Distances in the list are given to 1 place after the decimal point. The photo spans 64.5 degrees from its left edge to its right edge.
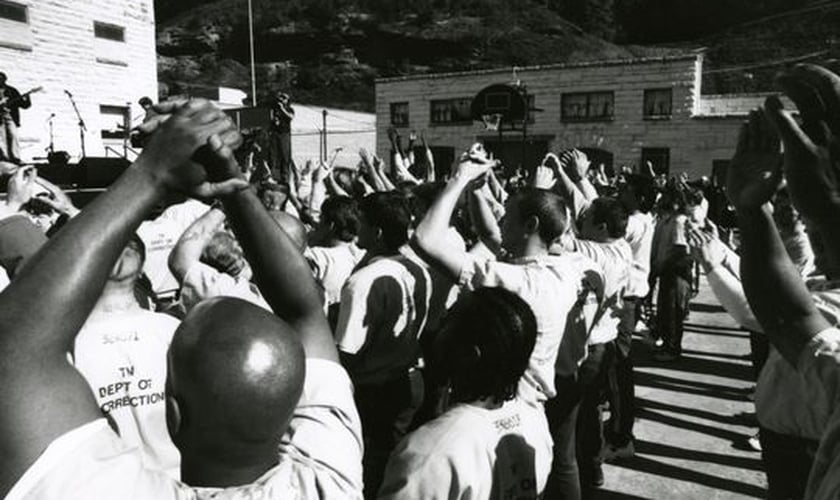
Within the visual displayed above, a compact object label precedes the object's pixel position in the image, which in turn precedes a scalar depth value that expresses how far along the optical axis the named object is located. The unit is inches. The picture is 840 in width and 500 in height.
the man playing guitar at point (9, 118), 459.5
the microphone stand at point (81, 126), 667.7
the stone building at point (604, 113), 949.8
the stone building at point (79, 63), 673.0
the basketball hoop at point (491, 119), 700.0
